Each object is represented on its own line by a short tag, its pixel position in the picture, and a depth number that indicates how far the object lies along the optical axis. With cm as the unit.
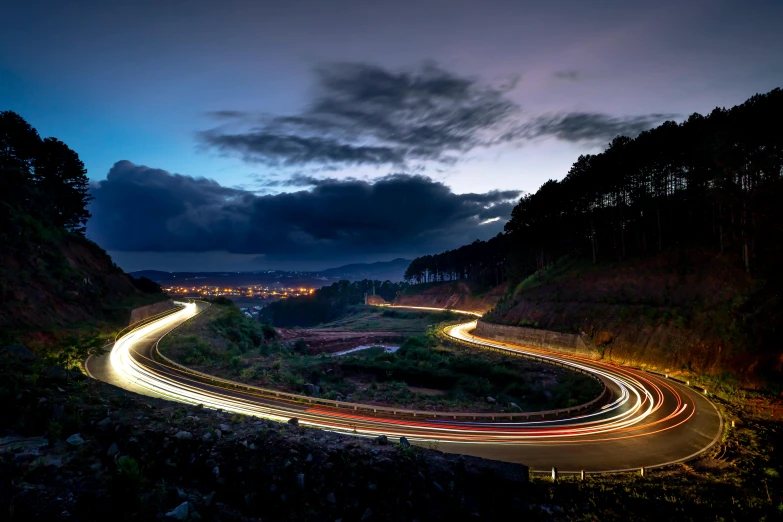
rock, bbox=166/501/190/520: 749
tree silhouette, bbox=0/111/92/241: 4141
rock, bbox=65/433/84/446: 963
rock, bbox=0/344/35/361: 1512
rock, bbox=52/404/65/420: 1067
